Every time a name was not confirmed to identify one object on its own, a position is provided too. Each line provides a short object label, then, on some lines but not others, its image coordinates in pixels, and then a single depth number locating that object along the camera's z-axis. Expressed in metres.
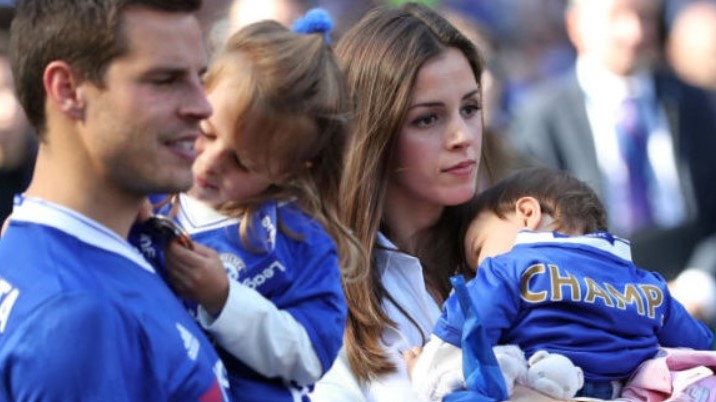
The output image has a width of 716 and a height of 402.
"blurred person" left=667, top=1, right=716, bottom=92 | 19.03
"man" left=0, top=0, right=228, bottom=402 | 5.72
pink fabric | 7.73
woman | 8.53
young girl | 6.83
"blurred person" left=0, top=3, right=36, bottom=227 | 12.99
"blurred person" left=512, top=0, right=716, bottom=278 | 16.42
